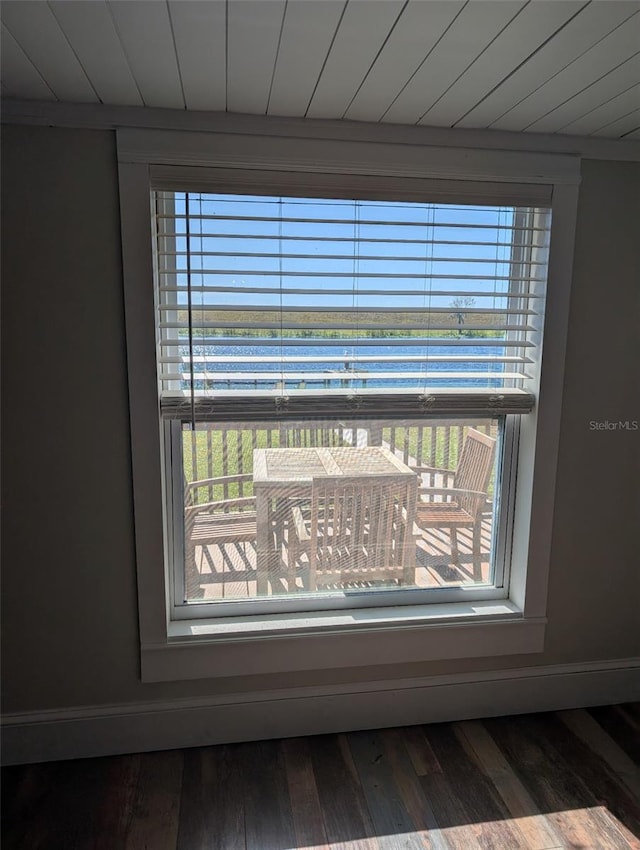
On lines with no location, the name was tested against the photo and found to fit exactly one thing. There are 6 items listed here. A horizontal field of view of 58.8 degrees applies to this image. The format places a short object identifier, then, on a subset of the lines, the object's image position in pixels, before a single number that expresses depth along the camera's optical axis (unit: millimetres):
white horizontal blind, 1816
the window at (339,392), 1788
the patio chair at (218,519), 1974
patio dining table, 1988
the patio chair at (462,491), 2090
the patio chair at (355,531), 2035
